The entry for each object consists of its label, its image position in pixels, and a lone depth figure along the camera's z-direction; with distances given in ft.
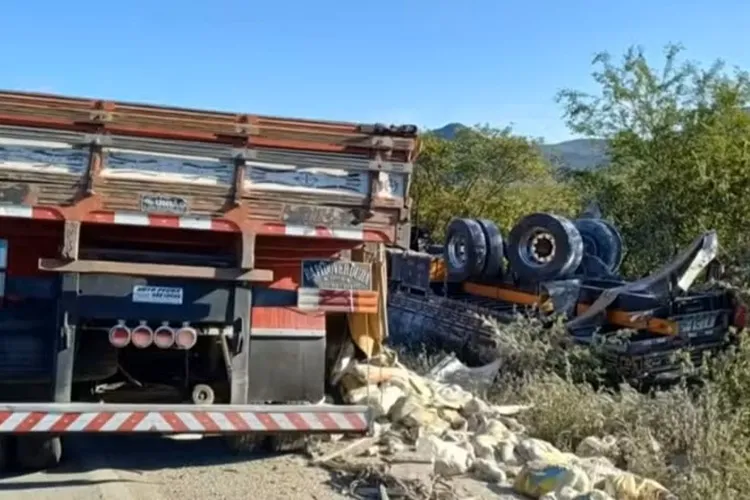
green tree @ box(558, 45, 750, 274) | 47.37
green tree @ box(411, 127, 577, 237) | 77.66
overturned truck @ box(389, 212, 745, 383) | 32.09
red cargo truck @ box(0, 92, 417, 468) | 19.49
